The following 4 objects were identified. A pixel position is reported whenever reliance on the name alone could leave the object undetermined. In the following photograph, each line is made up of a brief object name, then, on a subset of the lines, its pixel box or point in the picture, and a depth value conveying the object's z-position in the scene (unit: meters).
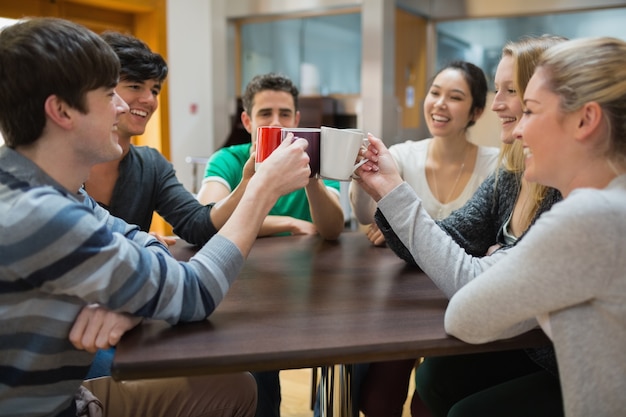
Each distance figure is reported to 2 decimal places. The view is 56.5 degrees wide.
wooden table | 0.83
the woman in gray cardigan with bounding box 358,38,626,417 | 0.82
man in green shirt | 1.84
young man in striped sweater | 0.84
